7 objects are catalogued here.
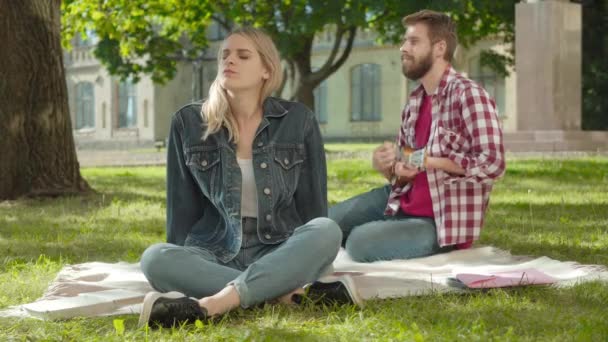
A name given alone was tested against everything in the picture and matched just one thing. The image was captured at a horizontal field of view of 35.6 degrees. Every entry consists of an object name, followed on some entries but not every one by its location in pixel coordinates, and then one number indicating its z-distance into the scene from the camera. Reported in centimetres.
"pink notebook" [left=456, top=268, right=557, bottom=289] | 430
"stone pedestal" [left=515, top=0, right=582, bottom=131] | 1859
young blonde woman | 413
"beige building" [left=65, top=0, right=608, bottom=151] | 3931
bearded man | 512
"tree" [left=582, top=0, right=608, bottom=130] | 2414
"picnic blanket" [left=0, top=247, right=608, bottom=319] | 412
